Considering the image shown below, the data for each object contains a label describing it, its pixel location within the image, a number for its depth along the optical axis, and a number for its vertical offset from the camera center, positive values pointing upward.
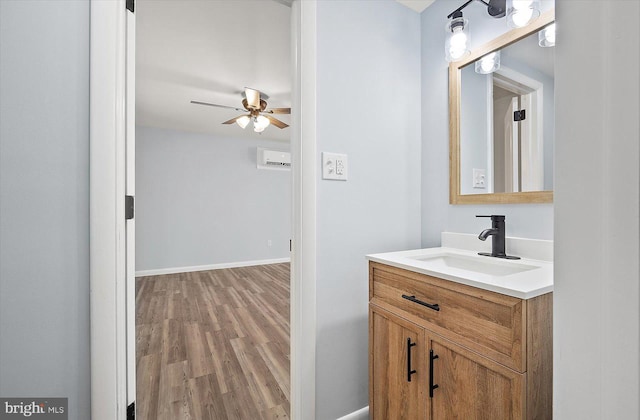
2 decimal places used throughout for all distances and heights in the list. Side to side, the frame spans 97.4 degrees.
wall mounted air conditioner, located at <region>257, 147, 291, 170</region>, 5.29 +0.98
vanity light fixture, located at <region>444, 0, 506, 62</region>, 1.37 +0.88
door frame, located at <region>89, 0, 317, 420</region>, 0.91 +0.00
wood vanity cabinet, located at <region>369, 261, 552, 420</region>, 0.77 -0.45
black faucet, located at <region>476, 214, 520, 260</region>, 1.23 -0.11
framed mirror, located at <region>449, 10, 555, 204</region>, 1.18 +0.42
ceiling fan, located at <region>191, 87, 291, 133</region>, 3.03 +1.14
